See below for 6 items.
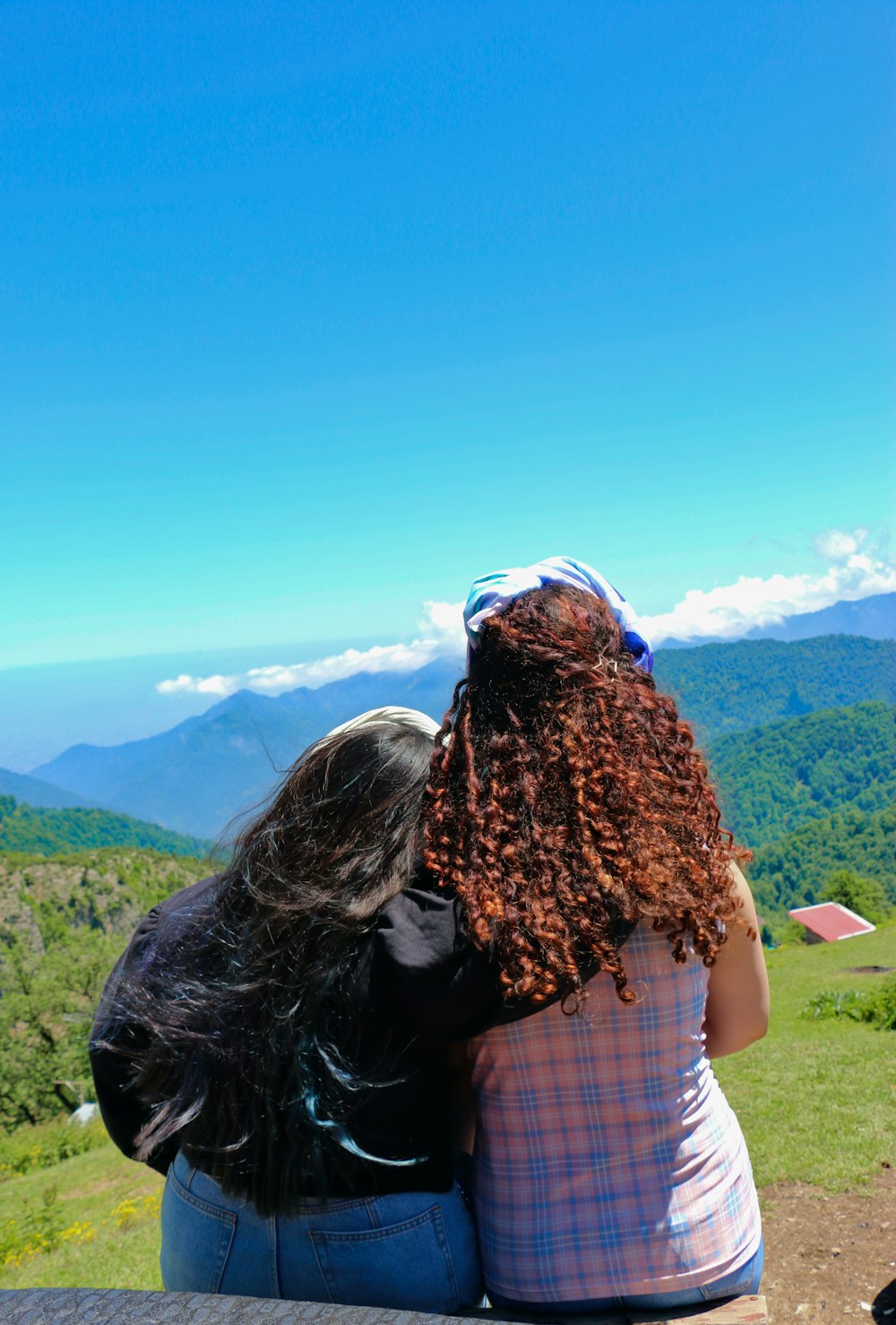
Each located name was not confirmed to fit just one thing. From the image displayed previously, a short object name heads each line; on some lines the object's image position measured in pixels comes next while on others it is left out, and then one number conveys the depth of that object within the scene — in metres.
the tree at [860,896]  52.55
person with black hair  1.39
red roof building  45.78
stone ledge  0.93
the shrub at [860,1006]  9.88
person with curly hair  1.39
